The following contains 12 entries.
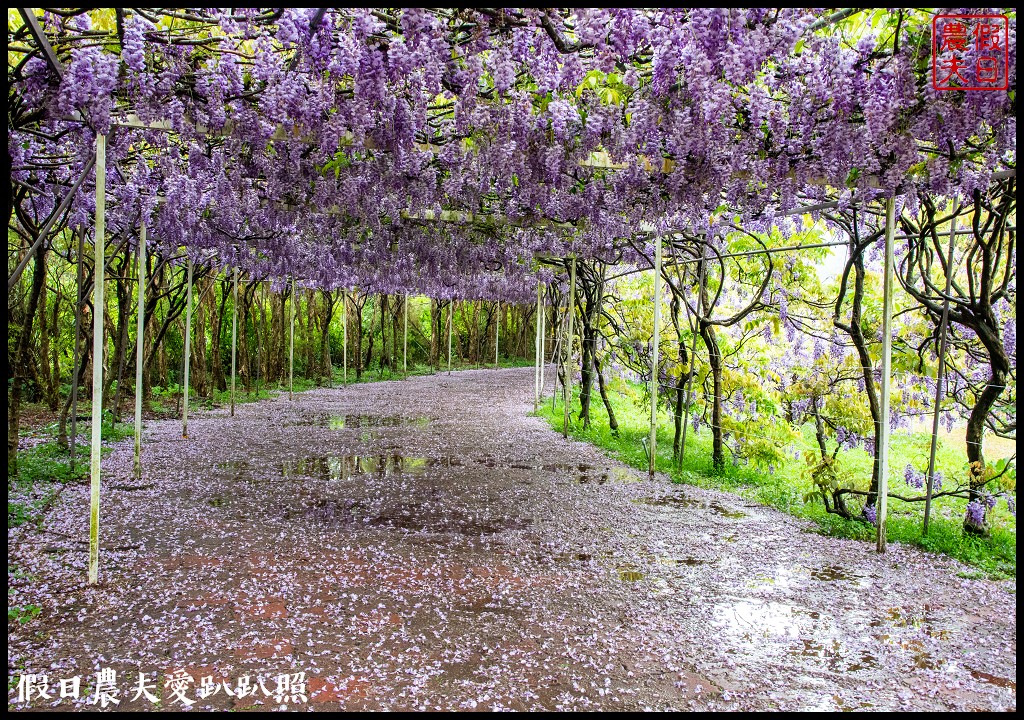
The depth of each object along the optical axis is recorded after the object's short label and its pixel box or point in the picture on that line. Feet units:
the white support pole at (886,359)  13.28
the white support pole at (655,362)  19.61
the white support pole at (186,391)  25.17
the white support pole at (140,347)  17.70
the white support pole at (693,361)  20.22
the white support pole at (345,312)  50.14
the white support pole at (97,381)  10.65
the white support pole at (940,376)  13.25
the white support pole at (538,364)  37.54
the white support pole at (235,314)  32.63
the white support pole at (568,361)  27.18
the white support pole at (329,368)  50.56
